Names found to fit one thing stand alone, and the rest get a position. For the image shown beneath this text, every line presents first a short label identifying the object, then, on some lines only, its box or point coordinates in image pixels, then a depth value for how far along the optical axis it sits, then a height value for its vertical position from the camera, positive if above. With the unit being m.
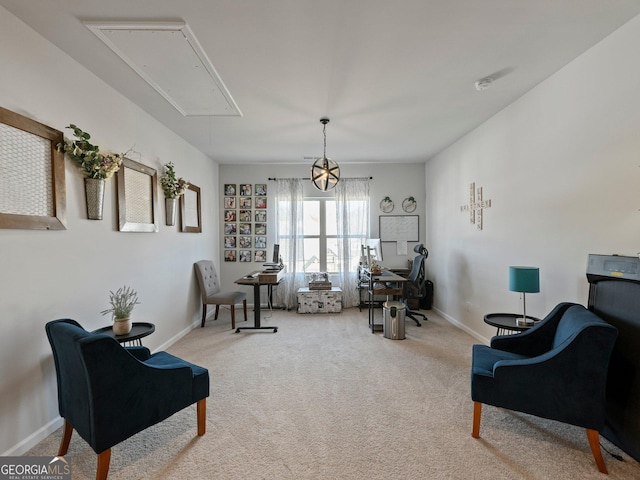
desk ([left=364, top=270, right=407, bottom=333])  4.35 -0.82
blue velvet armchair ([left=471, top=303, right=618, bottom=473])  1.79 -0.95
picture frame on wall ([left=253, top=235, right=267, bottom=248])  6.00 -0.18
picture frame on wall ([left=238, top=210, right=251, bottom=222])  6.02 +0.31
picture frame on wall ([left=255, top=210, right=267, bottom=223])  6.01 +0.31
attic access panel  2.07 +1.37
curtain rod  5.98 +1.07
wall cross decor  3.94 +0.35
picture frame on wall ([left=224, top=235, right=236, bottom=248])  6.00 -0.16
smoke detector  2.77 +1.36
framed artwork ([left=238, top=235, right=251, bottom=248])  6.00 -0.22
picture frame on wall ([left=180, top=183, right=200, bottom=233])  4.38 +0.35
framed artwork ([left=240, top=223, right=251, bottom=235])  6.01 +0.07
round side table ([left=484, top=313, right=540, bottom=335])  2.66 -0.83
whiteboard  6.02 +0.08
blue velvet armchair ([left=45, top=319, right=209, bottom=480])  1.62 -0.90
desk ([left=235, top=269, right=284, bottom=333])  4.37 -0.72
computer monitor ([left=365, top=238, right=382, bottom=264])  4.74 -0.29
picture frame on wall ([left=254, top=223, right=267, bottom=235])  6.01 +0.08
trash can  4.07 -1.19
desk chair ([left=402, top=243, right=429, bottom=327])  4.92 -0.78
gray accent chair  4.61 -0.96
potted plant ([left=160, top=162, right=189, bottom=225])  3.80 +0.56
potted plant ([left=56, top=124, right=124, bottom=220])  2.35 +0.58
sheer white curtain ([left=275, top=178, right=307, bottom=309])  5.93 -0.01
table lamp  2.66 -0.44
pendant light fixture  3.61 +0.70
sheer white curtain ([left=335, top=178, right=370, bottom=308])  5.98 +0.24
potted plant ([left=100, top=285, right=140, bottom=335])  2.47 -0.68
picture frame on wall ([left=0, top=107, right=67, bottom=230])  1.88 +0.40
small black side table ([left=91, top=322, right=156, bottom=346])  2.39 -0.81
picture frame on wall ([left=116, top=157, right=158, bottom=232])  2.98 +0.39
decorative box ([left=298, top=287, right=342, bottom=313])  5.54 -1.25
